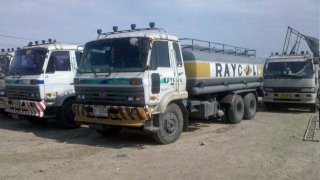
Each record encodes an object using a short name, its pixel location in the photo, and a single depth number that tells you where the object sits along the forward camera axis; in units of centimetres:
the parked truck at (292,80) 1200
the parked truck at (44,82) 845
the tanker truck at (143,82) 655
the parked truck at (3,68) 1008
